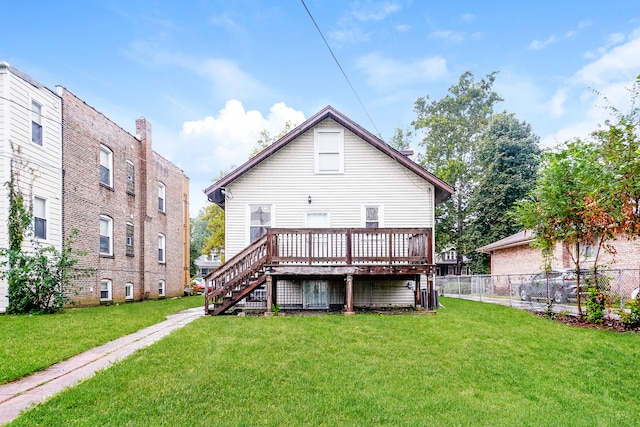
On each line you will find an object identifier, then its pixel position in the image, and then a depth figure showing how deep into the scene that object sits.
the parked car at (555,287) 13.20
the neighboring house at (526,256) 15.06
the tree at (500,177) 26.20
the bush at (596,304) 9.34
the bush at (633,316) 8.74
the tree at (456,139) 30.42
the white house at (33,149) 10.65
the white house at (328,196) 12.43
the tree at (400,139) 34.31
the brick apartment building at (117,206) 13.49
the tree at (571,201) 9.04
